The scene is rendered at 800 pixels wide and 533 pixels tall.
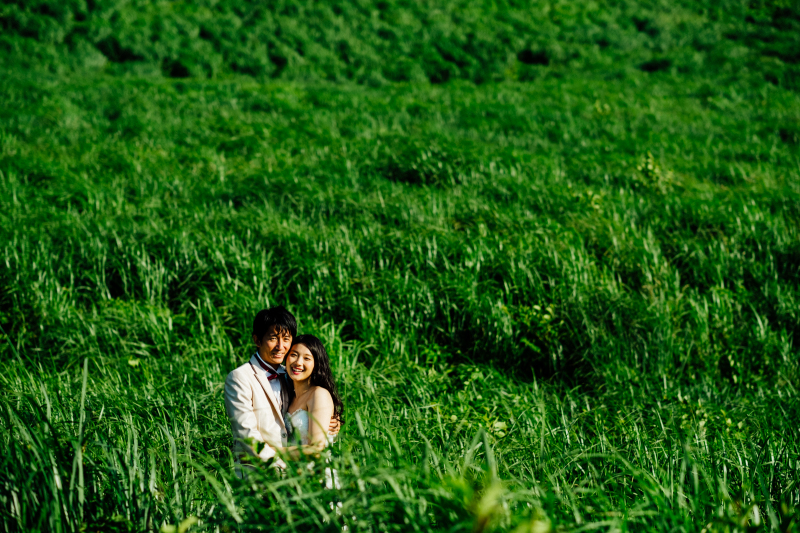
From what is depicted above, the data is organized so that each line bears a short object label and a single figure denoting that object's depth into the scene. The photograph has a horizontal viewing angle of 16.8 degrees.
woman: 12.08
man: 11.97
